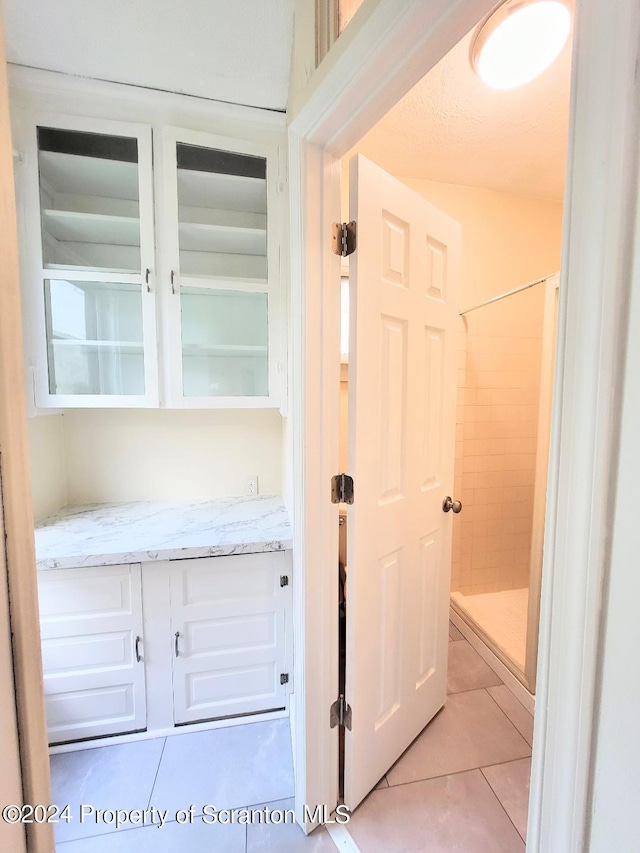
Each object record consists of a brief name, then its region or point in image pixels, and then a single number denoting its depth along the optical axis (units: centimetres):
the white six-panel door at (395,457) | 99
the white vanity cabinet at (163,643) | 129
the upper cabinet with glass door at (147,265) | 136
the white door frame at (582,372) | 34
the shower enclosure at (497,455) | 209
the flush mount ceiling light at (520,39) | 108
